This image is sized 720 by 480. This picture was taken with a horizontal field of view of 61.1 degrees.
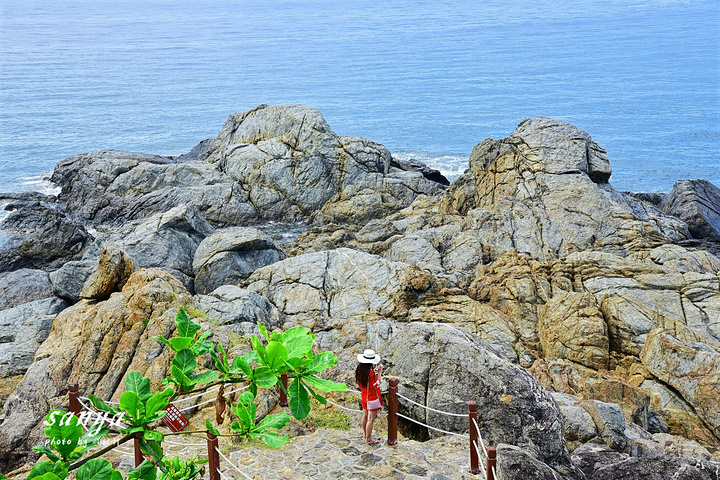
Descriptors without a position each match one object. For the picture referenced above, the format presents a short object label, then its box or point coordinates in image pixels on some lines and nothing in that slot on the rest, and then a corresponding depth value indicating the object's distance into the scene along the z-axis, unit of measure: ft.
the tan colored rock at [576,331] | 69.05
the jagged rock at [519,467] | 34.12
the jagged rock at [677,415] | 57.36
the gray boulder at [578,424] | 46.91
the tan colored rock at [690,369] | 58.13
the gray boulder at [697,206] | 129.49
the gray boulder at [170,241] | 102.47
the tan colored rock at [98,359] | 50.96
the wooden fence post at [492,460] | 31.74
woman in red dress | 39.01
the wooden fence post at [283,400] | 43.54
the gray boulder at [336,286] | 85.51
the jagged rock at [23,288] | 97.35
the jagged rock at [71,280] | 82.58
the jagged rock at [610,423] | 46.21
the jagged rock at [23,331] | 68.90
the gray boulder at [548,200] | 102.89
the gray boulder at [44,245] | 126.41
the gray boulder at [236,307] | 70.49
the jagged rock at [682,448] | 48.34
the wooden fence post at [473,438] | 36.09
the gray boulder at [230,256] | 100.68
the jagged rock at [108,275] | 66.74
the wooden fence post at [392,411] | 39.75
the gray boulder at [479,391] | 40.32
